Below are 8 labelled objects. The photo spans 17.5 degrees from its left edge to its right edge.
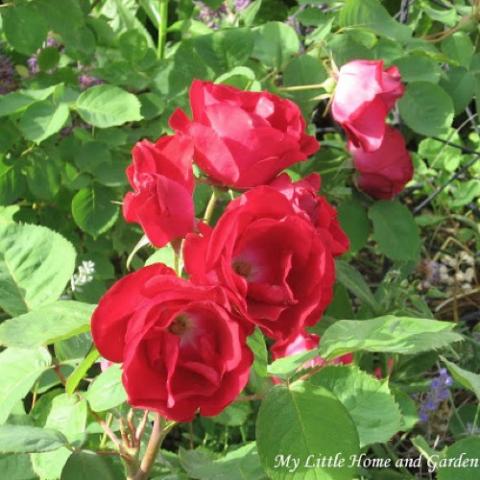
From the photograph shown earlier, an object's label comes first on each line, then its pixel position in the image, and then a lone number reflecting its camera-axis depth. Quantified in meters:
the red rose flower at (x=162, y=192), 0.63
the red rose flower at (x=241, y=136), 0.66
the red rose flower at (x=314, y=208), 0.64
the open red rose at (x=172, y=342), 0.60
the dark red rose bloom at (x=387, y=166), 0.89
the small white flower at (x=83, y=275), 0.87
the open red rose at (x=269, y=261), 0.60
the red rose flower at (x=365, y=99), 0.82
